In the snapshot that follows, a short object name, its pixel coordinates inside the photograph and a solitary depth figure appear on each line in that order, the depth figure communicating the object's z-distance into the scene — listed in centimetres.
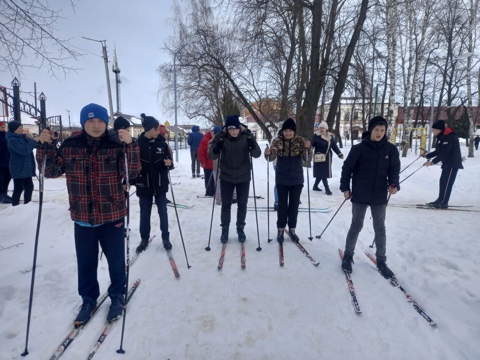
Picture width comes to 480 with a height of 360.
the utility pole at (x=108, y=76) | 2044
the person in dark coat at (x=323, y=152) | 839
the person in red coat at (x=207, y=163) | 826
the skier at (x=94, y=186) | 272
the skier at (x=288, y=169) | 472
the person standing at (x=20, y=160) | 654
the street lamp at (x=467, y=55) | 1471
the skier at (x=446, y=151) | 679
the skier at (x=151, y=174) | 440
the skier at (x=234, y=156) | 463
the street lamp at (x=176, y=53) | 1486
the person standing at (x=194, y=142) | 1202
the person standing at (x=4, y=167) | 705
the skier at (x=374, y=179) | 370
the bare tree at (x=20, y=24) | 368
